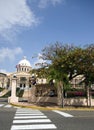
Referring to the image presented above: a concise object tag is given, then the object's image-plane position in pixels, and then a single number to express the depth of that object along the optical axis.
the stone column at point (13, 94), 13.20
